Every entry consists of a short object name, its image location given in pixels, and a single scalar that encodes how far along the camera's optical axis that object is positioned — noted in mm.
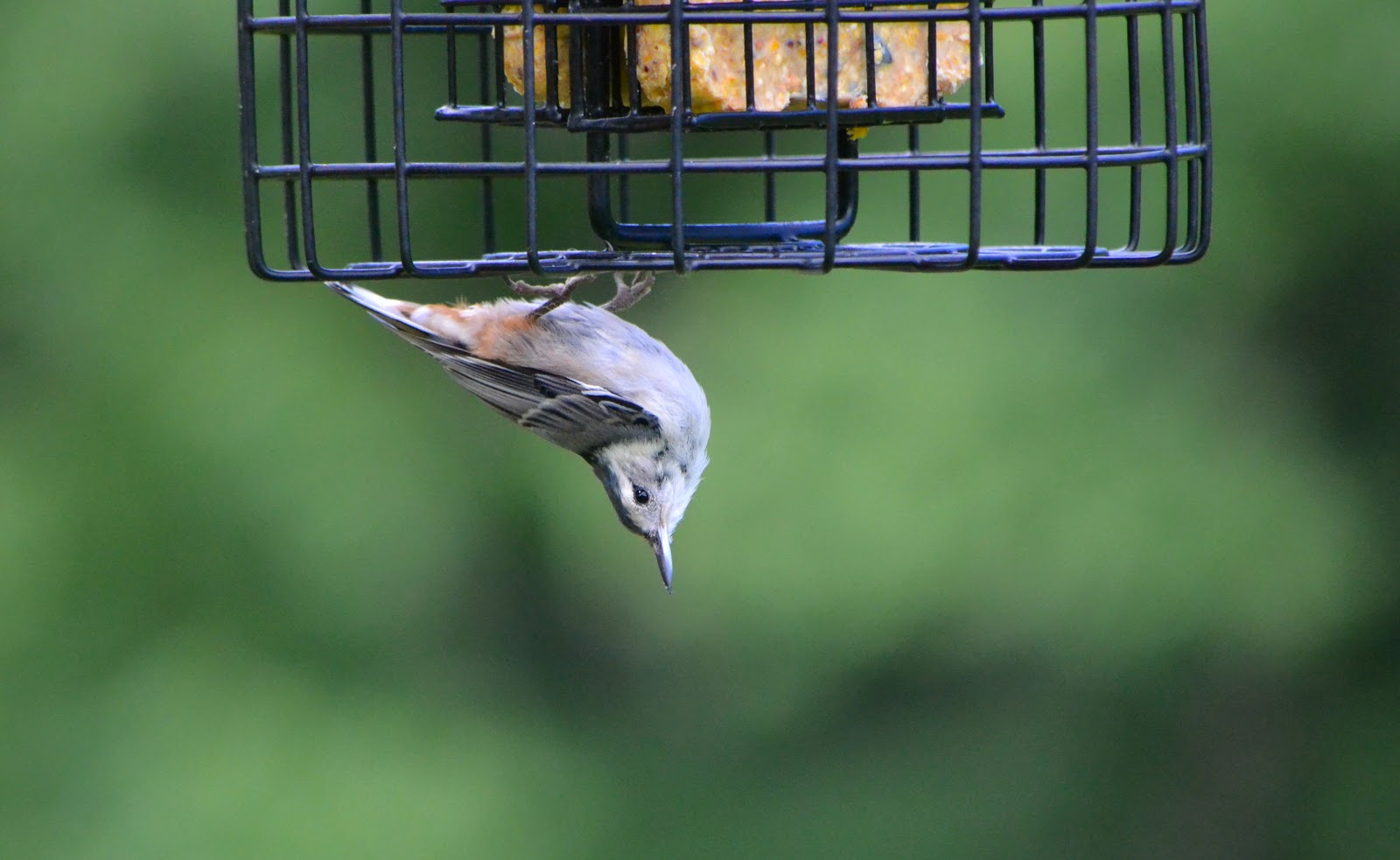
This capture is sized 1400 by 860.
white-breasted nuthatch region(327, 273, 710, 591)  7340
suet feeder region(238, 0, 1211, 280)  4820
